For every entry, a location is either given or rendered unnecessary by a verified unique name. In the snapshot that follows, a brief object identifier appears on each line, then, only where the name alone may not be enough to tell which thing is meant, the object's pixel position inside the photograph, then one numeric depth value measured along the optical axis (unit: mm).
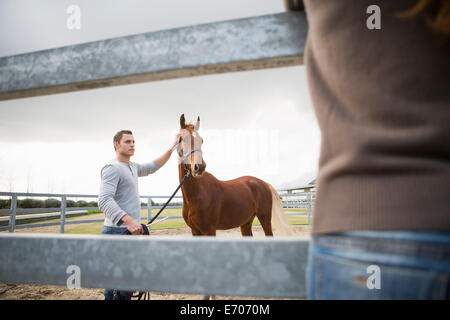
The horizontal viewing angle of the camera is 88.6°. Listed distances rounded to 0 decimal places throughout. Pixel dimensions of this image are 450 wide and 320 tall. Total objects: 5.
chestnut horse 3605
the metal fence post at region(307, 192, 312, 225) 11595
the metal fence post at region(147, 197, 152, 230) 11048
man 2637
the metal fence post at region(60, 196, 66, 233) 8148
